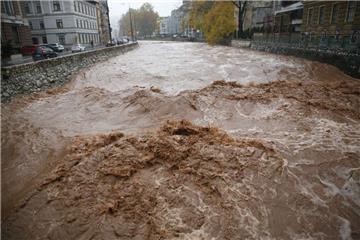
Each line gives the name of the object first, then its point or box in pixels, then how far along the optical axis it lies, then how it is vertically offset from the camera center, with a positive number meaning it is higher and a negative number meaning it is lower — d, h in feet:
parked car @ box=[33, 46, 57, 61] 68.23 -3.46
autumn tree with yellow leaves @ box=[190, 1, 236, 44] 139.64 +8.14
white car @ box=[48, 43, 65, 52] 93.40 -2.74
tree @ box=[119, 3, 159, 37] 344.08 +21.41
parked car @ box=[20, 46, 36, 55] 80.72 -2.92
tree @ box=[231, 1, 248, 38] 131.95 +9.88
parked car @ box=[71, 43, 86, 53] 102.86 -3.82
